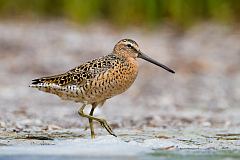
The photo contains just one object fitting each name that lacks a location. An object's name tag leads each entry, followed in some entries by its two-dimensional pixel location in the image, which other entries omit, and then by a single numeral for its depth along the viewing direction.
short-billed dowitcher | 17.53
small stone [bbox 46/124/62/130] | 18.66
